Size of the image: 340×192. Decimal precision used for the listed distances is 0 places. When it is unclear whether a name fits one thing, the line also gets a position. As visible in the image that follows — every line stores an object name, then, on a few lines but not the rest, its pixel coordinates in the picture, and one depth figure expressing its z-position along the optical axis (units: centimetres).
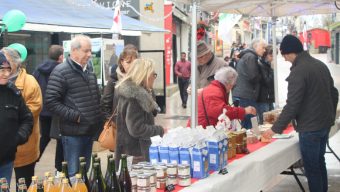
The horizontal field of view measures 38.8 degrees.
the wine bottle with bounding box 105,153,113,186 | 265
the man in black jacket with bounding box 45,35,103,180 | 449
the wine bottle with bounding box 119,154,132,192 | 273
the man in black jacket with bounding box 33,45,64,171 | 580
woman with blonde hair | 369
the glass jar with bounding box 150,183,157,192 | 278
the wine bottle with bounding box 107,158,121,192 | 264
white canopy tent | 543
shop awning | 867
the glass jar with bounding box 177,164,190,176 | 305
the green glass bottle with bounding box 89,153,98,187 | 258
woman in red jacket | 451
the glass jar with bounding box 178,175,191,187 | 305
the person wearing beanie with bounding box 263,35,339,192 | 446
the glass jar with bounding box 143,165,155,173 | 285
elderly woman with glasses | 419
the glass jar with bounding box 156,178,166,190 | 294
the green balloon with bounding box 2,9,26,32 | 634
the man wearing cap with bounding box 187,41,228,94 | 541
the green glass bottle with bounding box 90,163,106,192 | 254
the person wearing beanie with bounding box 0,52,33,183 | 338
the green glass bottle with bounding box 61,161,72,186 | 247
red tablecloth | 400
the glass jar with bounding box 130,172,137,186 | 275
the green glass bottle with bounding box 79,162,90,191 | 249
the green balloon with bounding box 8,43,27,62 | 546
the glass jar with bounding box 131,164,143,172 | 290
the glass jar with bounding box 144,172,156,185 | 278
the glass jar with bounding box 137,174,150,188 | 272
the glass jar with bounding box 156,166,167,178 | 293
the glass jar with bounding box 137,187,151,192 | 273
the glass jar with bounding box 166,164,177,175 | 304
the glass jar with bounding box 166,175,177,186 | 304
